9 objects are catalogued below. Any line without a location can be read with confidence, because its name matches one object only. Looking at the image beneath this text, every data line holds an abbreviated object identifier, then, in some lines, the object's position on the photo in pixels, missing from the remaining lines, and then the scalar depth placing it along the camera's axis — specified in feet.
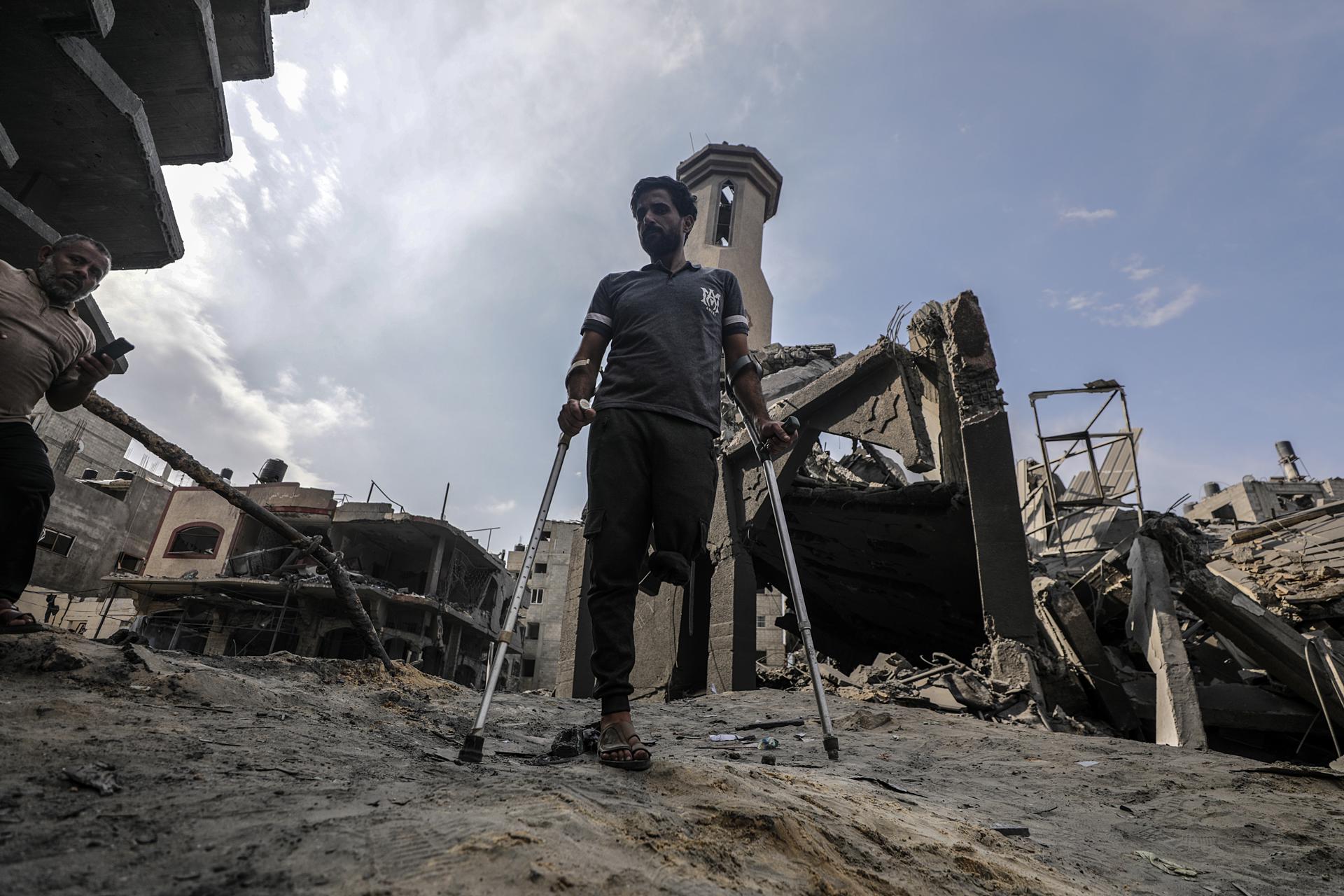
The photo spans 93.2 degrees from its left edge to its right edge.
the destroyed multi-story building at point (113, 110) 16.37
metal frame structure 30.45
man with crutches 7.66
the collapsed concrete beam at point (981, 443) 19.63
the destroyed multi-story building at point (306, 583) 73.10
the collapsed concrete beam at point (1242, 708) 19.60
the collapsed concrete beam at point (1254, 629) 17.67
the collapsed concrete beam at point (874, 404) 22.93
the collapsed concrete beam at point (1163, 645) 16.42
